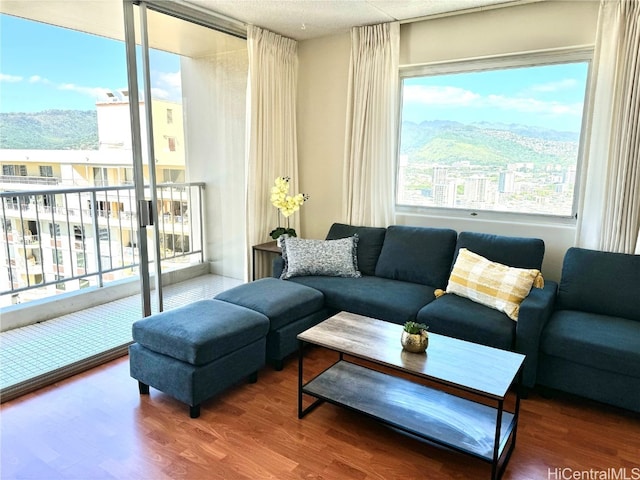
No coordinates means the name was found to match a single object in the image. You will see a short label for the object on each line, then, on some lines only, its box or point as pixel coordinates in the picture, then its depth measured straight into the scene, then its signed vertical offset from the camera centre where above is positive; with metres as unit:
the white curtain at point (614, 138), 2.76 +0.27
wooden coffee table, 1.90 -1.17
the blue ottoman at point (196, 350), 2.28 -0.99
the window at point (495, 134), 3.15 +0.35
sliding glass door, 2.99 +0.41
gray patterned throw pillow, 3.52 -0.69
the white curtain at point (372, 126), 3.65 +0.46
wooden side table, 3.79 -0.66
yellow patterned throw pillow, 2.69 -0.69
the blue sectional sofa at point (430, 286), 2.53 -0.83
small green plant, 2.13 -0.76
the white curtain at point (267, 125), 3.80 +0.48
